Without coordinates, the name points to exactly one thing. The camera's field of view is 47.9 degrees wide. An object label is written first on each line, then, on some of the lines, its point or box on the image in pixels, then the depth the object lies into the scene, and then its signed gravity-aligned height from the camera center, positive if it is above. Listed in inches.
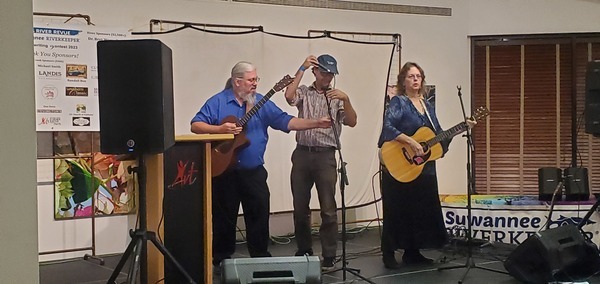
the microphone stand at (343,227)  173.2 -26.4
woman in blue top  196.2 -19.2
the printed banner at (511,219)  211.9 -30.5
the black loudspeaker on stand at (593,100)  186.2 +6.4
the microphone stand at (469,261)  181.0 -38.2
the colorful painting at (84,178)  211.3 -16.2
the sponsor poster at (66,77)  195.6 +14.8
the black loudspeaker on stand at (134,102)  128.6 +4.7
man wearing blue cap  193.6 -9.9
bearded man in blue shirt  196.9 -13.3
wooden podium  144.7 -17.4
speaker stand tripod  126.6 -21.7
